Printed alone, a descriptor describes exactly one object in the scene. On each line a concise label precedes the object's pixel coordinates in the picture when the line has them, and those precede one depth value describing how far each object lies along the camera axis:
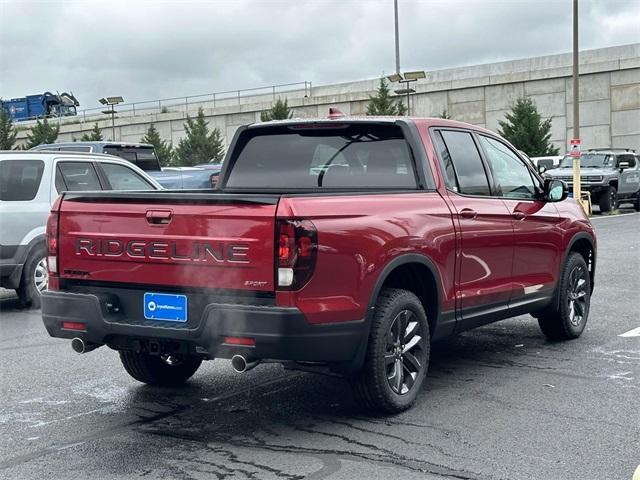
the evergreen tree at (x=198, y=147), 46.56
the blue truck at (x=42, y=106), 63.38
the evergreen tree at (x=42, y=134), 47.31
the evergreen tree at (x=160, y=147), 47.44
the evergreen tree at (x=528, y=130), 39.35
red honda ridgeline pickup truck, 4.95
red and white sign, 25.05
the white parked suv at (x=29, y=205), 10.27
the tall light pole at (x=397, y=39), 46.03
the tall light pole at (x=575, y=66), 28.45
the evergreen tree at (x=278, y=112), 45.50
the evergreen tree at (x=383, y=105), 40.66
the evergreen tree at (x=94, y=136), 47.25
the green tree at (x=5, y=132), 44.34
